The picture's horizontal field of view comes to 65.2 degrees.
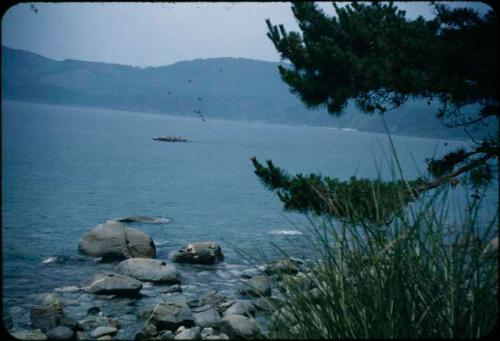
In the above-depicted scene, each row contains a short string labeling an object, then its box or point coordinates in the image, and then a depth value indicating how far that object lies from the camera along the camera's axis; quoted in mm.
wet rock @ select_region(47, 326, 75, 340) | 7113
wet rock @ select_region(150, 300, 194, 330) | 7734
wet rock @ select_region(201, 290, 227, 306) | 9629
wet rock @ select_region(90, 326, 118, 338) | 7371
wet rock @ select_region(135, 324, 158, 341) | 7263
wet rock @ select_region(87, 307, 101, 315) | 8711
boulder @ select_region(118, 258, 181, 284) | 11234
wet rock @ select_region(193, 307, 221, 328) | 7866
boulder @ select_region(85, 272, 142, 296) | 9945
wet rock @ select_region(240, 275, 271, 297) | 9380
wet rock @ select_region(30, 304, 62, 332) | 7750
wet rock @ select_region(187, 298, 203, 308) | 9462
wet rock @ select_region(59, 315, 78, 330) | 7633
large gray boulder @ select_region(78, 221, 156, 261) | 13656
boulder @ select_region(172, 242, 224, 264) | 13891
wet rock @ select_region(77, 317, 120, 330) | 7859
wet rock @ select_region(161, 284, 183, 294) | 10485
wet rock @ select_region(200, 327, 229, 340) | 7148
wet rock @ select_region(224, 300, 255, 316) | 7895
